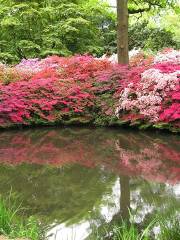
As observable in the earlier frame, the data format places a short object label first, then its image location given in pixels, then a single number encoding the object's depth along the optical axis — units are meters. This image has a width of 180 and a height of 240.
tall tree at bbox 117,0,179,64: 13.23
